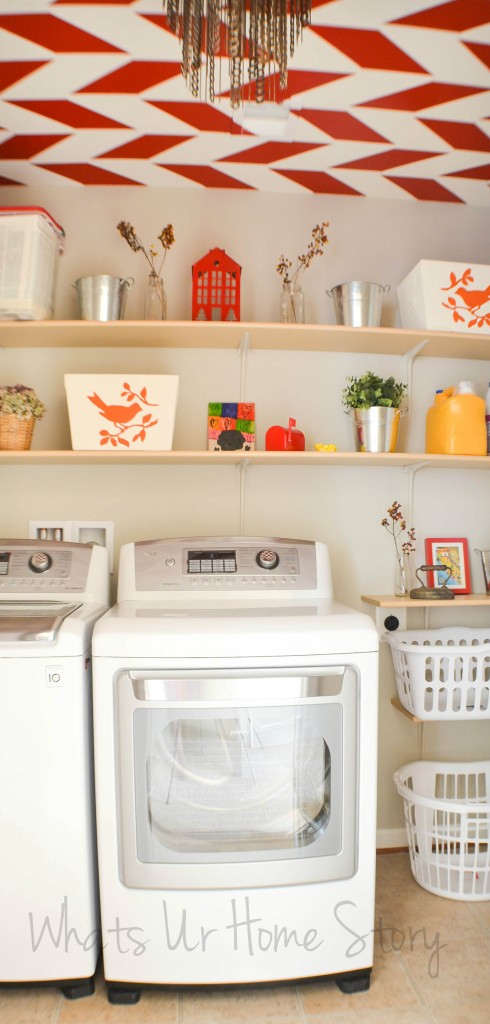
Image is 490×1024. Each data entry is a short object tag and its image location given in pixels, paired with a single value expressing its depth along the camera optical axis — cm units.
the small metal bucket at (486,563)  254
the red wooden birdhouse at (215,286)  237
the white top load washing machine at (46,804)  166
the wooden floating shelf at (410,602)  229
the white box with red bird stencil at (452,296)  231
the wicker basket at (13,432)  222
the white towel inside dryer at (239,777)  169
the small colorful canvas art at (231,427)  231
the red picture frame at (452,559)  254
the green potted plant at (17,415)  221
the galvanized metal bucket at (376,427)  228
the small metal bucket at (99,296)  222
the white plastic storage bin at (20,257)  213
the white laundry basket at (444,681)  221
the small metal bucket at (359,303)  228
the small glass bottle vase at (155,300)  234
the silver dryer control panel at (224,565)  209
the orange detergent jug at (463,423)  232
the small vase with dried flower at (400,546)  251
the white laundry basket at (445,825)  217
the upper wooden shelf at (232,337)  221
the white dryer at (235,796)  165
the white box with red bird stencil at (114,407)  219
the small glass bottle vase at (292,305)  241
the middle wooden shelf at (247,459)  217
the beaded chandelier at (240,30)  133
